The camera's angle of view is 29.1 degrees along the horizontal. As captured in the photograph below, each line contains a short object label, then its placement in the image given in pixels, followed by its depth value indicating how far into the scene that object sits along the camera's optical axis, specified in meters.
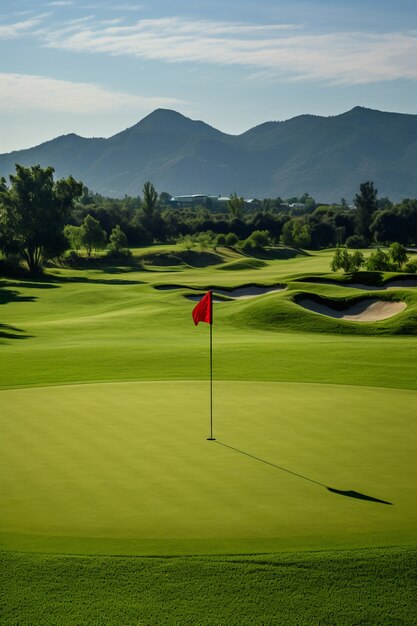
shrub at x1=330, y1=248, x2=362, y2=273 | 74.06
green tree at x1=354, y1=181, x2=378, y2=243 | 164.12
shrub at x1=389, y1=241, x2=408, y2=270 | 72.81
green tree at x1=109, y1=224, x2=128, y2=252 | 117.43
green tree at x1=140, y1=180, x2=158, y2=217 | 165.00
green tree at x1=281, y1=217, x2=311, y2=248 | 153.88
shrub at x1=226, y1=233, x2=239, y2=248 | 141.88
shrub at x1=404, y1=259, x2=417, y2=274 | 71.19
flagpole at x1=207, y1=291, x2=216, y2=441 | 16.88
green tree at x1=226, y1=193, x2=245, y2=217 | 192.25
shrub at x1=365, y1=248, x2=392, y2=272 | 69.19
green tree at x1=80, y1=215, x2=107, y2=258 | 112.50
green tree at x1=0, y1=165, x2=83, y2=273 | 88.94
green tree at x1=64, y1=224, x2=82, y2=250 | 113.62
